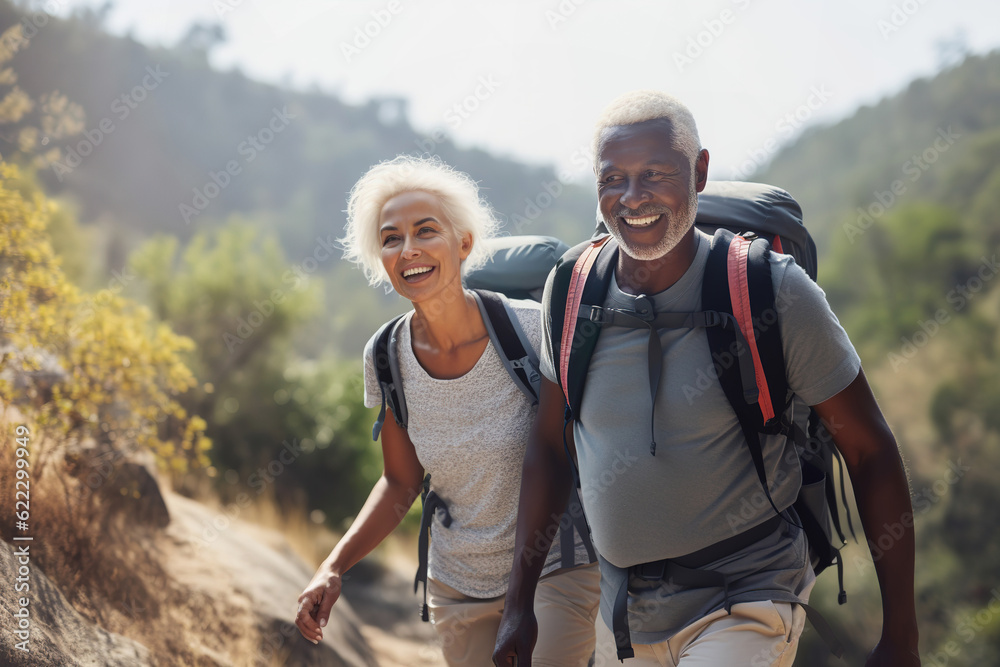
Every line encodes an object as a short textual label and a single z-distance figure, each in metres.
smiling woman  2.32
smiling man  1.59
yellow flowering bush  3.16
